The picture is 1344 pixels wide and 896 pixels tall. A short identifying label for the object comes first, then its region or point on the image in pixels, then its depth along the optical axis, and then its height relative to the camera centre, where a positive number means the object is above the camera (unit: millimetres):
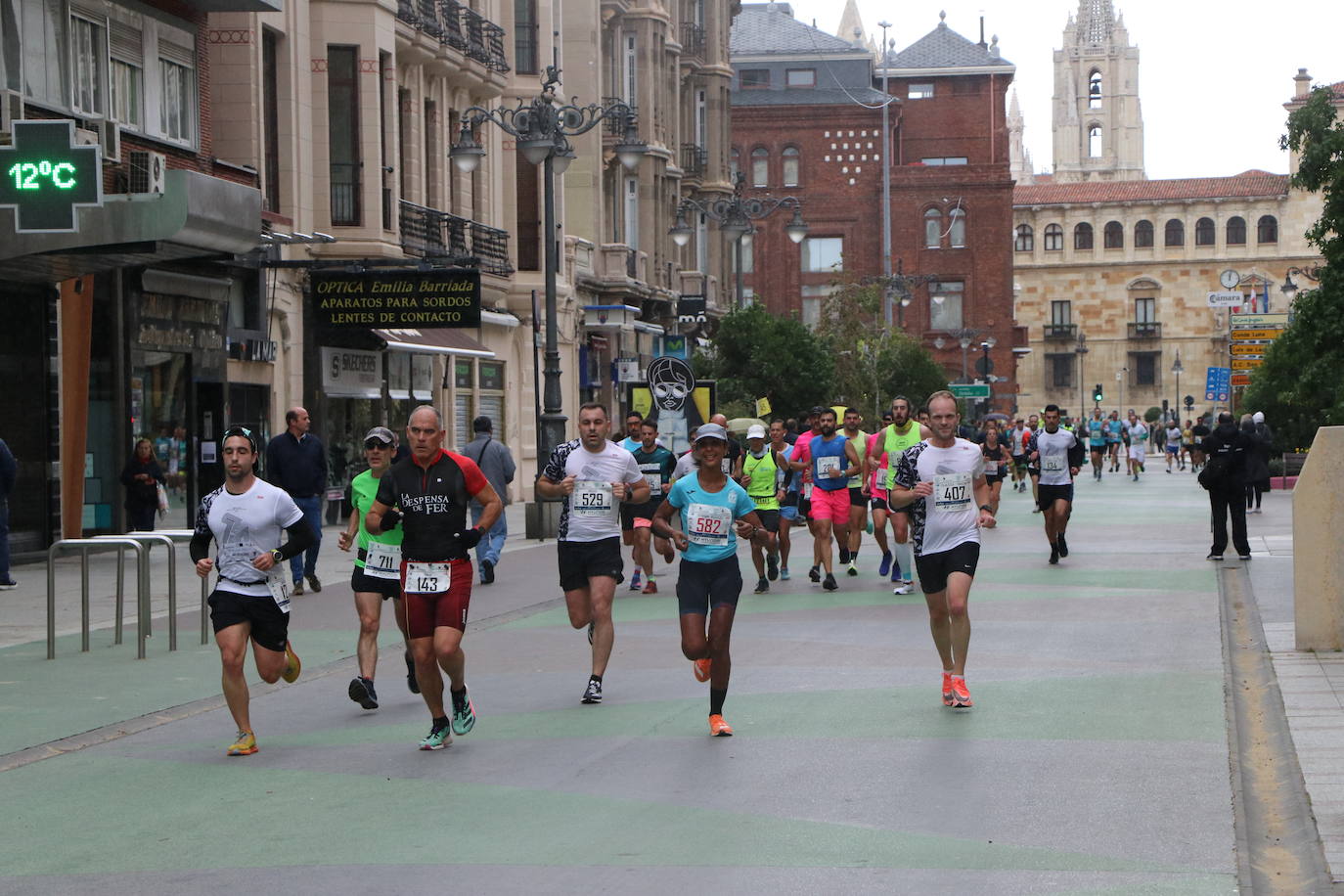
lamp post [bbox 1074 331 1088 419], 107488 +3972
